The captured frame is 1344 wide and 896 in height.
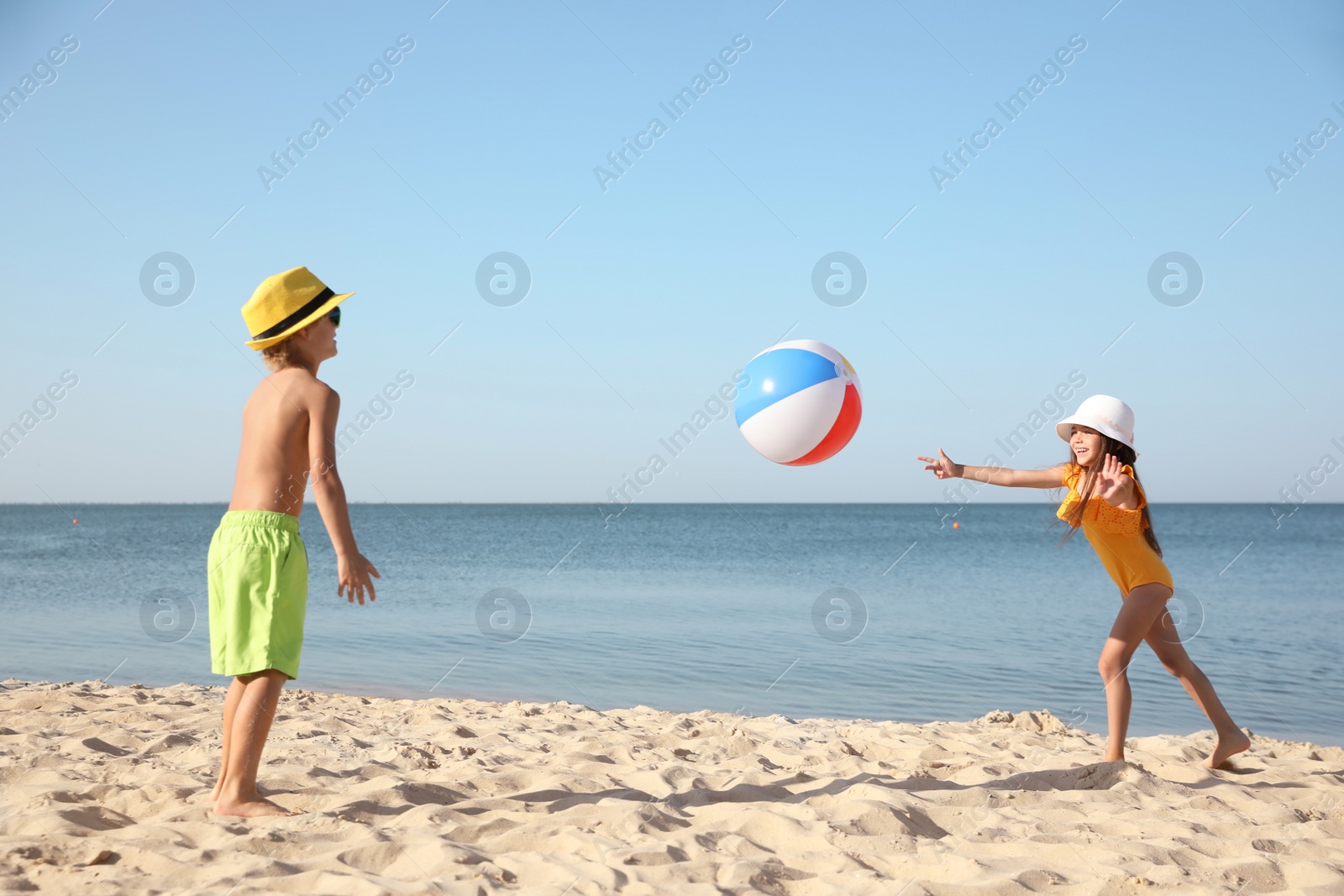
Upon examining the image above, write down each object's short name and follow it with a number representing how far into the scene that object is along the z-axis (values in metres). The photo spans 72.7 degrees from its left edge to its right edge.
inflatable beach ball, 5.08
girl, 4.52
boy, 3.31
